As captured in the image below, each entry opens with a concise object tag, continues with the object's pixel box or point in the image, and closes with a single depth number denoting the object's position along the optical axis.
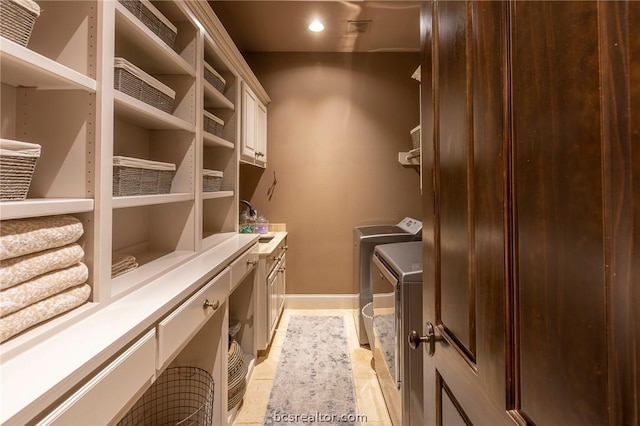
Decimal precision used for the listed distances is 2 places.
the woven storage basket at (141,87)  1.15
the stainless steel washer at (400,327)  1.42
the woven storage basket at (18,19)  0.72
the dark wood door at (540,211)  0.33
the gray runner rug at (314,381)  1.89
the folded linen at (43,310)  0.70
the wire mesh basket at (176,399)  1.61
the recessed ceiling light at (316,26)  2.89
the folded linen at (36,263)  0.69
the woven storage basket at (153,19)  1.26
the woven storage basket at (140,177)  1.16
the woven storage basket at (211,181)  2.00
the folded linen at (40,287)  0.69
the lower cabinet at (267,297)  2.42
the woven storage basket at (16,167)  0.72
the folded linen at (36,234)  0.69
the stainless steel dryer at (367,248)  2.64
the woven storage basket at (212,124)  2.00
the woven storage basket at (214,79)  1.99
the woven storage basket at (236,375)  1.84
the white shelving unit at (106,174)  0.72
